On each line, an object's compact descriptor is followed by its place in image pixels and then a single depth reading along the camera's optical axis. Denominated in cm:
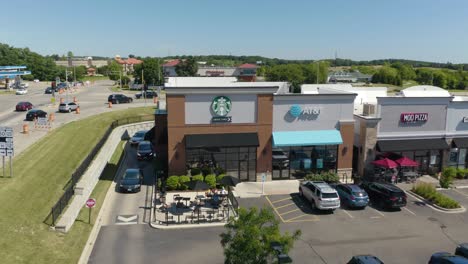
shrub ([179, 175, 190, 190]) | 3297
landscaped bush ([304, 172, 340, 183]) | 3434
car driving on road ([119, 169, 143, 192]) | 3219
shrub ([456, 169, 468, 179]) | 3862
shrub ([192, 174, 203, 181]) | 3270
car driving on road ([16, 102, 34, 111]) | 5894
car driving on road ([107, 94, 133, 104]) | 7349
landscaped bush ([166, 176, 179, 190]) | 3259
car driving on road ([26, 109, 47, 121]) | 5134
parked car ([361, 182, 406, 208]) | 2961
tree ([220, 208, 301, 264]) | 1481
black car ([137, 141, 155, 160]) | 4234
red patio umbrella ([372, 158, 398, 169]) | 3481
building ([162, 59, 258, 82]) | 16550
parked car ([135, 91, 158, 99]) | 8312
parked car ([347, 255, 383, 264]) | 1885
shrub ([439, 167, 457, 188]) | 3362
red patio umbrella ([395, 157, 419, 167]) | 3566
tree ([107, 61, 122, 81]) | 14664
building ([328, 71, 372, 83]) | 19349
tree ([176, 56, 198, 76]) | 13350
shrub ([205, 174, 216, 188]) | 3260
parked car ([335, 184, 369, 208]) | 2967
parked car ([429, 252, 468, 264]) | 1902
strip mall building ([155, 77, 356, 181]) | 3378
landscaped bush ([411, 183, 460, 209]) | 3070
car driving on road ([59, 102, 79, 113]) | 5988
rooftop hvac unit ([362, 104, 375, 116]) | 3772
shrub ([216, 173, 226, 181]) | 3242
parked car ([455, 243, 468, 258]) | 2126
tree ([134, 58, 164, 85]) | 11019
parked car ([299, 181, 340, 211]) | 2858
